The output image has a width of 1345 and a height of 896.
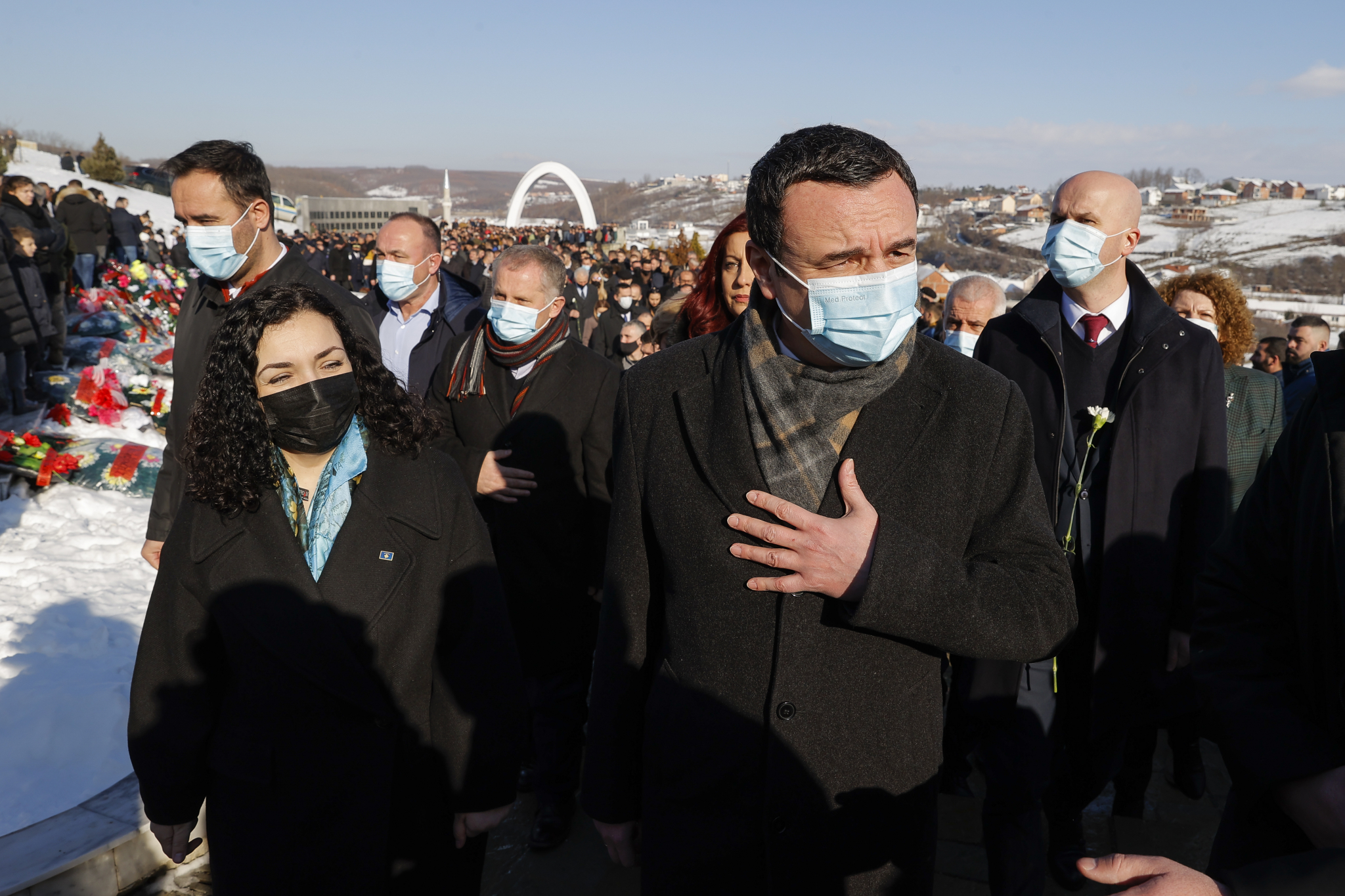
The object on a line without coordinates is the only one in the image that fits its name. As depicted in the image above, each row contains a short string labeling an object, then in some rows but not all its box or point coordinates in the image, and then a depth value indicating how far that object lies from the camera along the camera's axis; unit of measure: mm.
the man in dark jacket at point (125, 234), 16781
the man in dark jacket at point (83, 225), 12539
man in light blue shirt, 4395
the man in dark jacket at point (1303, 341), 6238
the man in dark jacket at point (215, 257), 3164
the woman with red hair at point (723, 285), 3070
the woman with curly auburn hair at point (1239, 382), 3744
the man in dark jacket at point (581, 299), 11734
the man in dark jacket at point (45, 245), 9164
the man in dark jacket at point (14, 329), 7422
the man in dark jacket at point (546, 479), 3289
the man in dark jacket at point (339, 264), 18906
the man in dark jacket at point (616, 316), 10469
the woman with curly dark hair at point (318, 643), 1937
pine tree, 44562
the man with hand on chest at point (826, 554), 1499
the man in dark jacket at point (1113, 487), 2746
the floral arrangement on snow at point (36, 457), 5781
